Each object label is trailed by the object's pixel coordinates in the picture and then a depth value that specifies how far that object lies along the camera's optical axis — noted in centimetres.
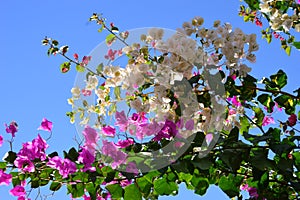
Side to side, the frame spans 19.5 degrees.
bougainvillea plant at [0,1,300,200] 191
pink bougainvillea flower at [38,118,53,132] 206
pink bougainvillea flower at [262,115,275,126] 240
